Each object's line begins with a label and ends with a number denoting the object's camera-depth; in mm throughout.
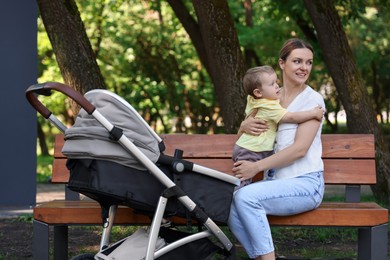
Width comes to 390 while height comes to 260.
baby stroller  6667
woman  7242
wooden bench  7565
